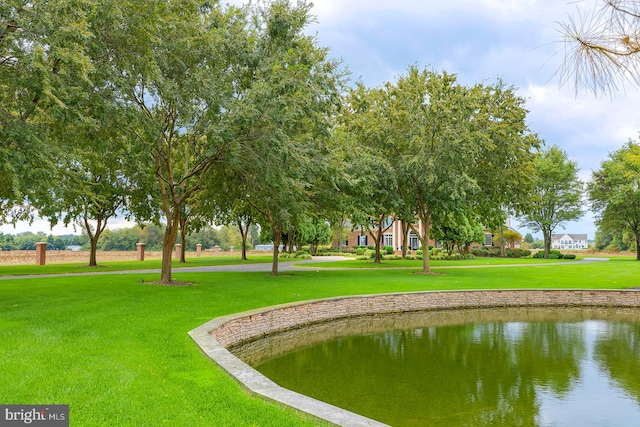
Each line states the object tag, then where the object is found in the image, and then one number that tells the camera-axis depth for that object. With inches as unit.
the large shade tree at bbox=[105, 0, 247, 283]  584.1
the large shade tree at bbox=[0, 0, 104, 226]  417.4
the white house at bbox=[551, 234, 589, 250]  6378.0
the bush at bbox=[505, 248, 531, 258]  2321.6
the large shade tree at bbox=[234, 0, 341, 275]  597.6
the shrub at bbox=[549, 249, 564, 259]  2201.6
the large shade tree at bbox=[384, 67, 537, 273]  917.8
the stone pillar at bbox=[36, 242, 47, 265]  1309.1
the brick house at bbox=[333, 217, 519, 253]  2819.9
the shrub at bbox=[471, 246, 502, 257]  2387.6
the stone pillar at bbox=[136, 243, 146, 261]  1642.5
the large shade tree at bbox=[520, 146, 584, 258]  2304.4
